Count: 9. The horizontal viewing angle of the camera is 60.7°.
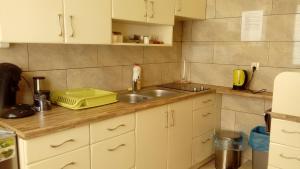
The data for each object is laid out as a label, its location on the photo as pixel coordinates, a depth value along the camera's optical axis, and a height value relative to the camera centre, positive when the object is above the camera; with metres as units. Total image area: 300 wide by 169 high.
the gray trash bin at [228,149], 2.66 -0.91
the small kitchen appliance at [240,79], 2.63 -0.18
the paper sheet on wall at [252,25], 2.61 +0.37
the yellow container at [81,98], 1.75 -0.27
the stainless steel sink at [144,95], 2.29 -0.32
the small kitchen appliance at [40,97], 1.69 -0.24
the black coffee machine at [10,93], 1.53 -0.20
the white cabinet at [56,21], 1.44 +0.25
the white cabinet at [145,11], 1.99 +0.43
